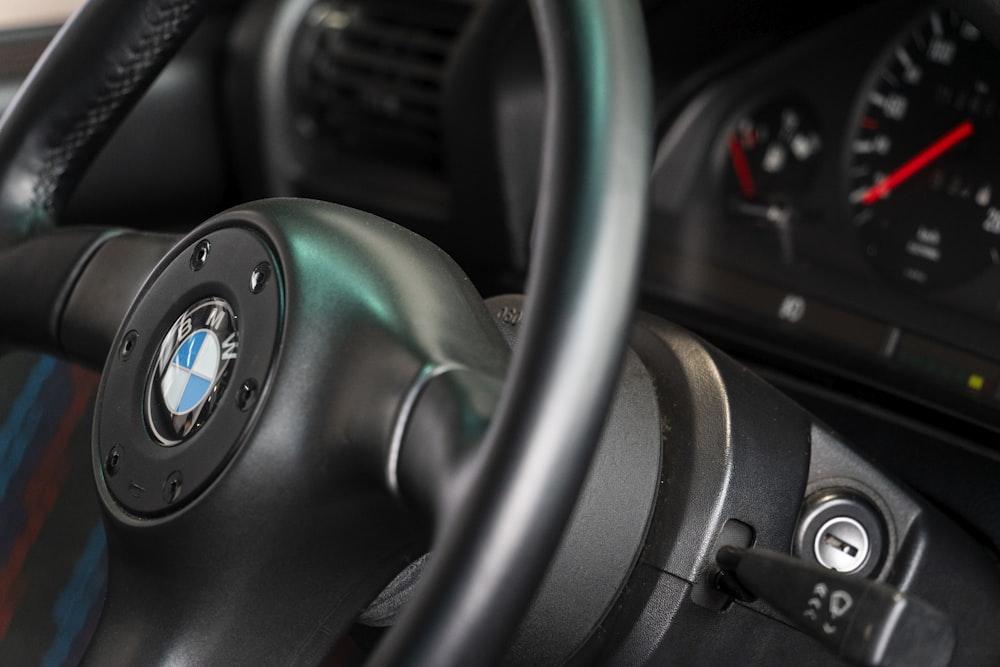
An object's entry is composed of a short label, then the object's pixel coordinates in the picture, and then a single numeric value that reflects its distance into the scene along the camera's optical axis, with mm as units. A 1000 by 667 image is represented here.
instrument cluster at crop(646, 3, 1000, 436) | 1346
